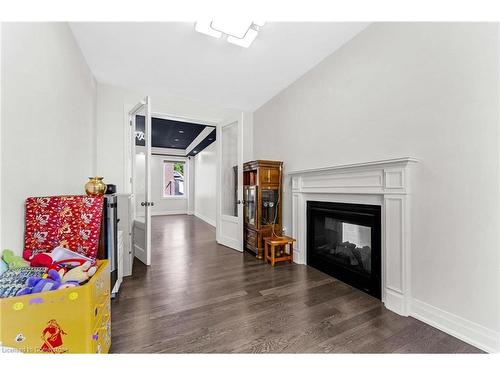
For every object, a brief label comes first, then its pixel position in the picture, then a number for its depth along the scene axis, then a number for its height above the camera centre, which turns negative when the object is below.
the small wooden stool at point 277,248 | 2.96 -0.88
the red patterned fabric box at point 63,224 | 1.32 -0.23
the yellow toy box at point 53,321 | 0.84 -0.56
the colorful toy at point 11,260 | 1.07 -0.37
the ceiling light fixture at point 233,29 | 2.01 +1.58
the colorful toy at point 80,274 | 1.05 -0.43
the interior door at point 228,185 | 3.80 +0.06
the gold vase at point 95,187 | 1.75 +0.01
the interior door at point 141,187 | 2.94 +0.02
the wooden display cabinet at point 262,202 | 3.34 -0.22
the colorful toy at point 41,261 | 1.12 -0.39
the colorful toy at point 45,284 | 0.91 -0.43
